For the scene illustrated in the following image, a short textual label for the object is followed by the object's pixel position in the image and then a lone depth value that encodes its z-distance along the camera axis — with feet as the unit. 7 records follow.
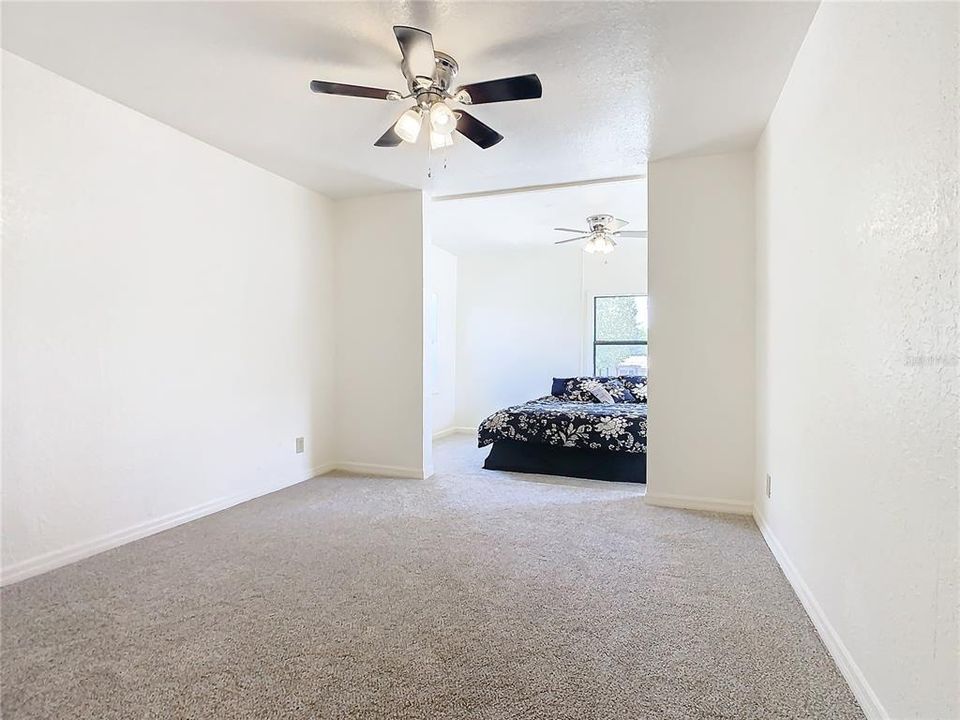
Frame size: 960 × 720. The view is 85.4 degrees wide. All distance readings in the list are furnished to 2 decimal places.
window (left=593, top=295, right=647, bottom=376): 21.52
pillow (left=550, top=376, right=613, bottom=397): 20.08
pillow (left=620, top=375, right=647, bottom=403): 18.80
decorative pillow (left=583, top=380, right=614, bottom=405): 18.56
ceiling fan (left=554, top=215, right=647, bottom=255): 16.69
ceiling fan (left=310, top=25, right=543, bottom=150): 6.74
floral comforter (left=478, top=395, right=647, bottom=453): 14.16
